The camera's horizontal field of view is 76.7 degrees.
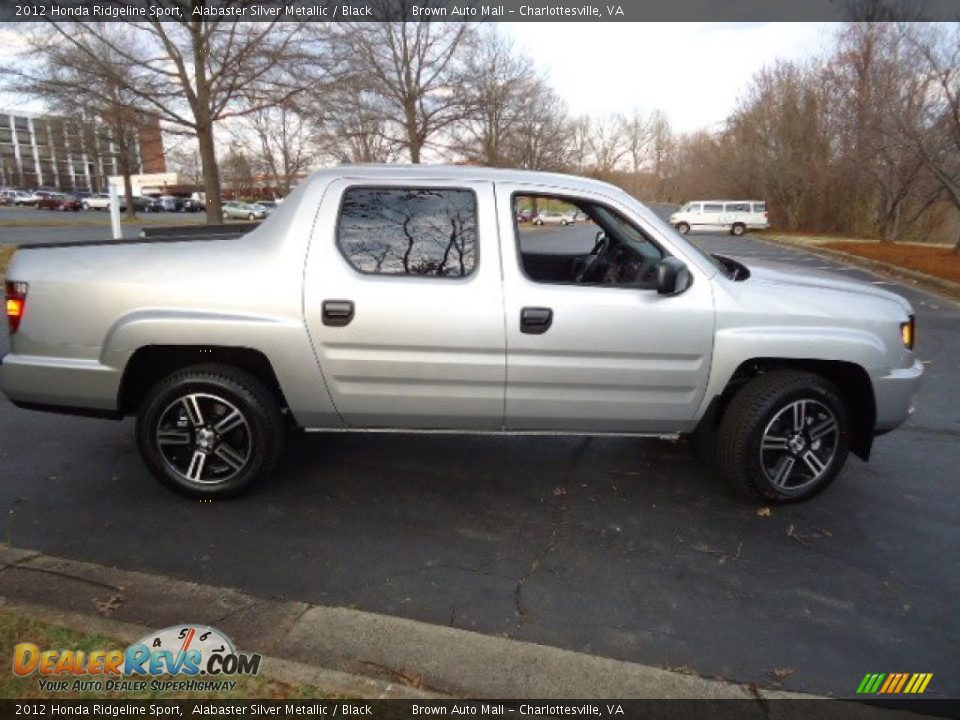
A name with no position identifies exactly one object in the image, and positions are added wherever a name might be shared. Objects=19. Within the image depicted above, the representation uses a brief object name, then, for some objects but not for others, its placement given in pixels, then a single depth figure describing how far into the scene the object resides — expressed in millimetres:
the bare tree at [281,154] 15184
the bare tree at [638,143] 87312
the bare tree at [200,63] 12156
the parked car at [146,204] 57094
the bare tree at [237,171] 38594
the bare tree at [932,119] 14250
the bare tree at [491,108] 23766
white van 34219
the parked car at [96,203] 57094
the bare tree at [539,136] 29281
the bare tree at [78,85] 12078
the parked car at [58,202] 54312
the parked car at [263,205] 50344
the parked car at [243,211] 47744
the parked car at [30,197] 57562
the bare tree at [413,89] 22531
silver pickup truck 3227
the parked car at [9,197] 60656
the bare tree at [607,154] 72000
